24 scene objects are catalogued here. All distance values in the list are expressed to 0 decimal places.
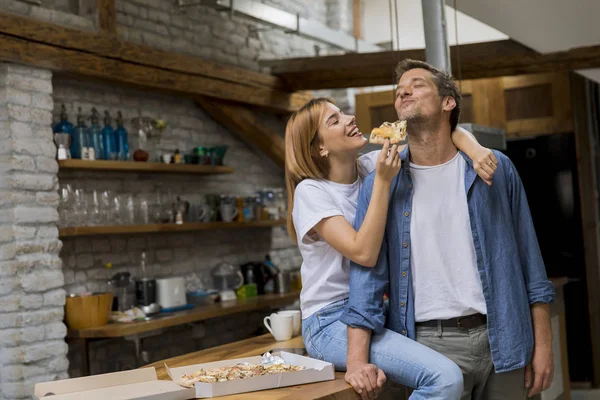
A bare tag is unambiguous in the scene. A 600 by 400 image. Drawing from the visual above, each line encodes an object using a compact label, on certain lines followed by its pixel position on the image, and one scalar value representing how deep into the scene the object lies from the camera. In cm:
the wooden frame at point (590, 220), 682
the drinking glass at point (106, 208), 582
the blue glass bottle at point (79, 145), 554
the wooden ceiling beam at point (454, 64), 635
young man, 241
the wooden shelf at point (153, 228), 543
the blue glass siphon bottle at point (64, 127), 547
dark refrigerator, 682
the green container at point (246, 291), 704
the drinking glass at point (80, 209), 562
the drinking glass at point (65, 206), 554
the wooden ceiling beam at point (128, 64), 493
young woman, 234
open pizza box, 226
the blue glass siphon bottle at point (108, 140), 585
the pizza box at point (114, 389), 221
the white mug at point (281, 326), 330
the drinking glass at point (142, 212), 620
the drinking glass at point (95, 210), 575
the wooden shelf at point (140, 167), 544
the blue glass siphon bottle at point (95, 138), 572
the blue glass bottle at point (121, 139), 596
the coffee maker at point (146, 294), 597
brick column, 486
